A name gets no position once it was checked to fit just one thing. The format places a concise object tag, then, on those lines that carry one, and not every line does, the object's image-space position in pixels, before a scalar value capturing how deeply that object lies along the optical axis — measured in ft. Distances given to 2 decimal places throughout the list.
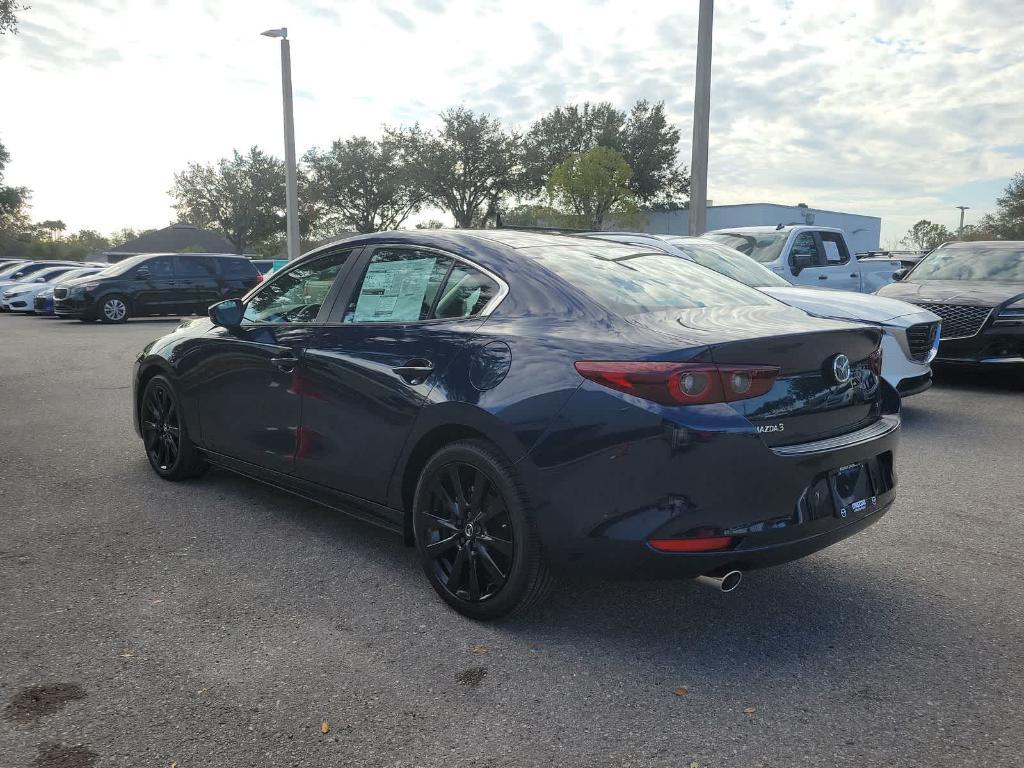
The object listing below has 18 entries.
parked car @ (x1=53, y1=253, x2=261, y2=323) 66.97
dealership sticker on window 12.65
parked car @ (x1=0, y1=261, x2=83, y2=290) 87.27
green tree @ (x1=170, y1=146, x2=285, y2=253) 223.92
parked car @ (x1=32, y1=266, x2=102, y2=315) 76.95
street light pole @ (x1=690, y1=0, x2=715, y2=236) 45.42
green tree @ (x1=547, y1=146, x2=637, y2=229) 181.27
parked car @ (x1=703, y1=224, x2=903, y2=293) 37.78
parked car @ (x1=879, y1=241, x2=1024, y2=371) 30.04
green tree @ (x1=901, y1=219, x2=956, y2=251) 282.56
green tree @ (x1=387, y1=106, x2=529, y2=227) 186.70
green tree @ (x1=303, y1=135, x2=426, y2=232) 193.67
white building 195.31
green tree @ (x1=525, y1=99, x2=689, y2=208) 198.29
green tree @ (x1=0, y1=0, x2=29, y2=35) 92.22
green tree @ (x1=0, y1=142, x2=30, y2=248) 150.61
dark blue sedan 9.51
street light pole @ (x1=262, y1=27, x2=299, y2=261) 62.49
